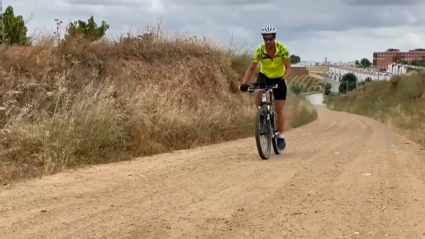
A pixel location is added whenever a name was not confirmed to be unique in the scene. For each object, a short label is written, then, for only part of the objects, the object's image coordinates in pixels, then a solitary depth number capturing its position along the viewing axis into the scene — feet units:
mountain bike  33.99
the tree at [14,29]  43.69
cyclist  35.19
